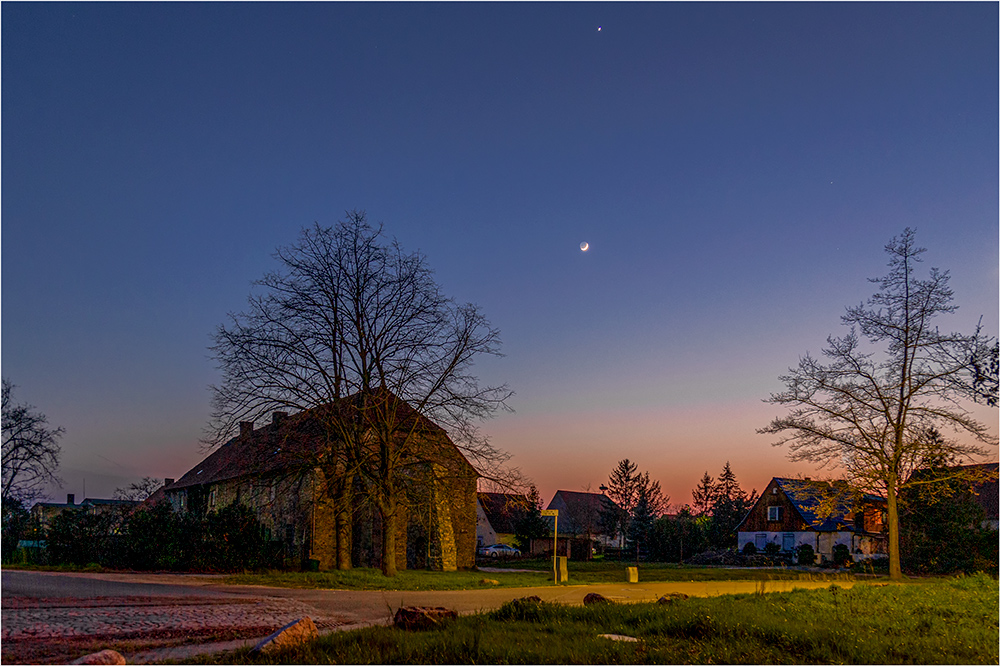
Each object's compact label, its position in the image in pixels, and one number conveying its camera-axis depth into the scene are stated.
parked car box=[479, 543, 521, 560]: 54.95
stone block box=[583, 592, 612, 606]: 14.52
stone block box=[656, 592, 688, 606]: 14.51
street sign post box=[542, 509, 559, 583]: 25.17
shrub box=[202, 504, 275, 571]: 29.84
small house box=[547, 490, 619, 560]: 78.75
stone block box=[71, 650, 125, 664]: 7.69
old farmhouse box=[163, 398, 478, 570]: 28.52
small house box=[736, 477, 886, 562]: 50.91
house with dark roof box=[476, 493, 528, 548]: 64.62
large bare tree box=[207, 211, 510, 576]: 26.89
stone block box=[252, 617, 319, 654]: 8.91
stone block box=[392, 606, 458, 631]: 10.75
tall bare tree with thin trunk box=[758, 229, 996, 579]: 25.06
